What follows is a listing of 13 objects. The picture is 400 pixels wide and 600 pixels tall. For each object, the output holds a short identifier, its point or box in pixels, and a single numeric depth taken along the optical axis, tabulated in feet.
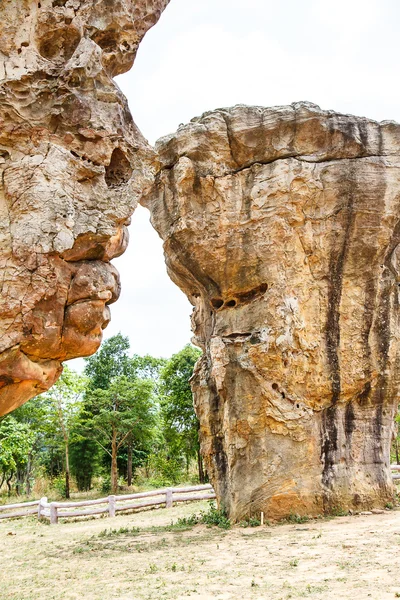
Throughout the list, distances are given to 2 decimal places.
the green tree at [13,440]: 69.51
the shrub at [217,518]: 41.53
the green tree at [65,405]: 81.46
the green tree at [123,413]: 84.48
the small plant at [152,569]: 28.51
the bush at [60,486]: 81.96
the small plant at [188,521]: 45.46
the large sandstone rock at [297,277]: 41.81
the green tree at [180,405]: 82.28
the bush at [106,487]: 82.58
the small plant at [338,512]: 39.75
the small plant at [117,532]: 43.06
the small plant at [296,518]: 39.19
